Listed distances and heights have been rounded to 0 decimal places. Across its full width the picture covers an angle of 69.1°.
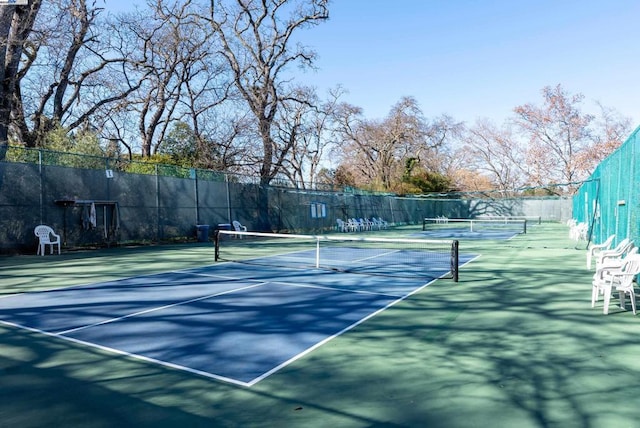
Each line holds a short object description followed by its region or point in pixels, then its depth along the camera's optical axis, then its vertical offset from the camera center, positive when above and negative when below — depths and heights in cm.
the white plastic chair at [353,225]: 2937 -46
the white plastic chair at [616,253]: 699 -62
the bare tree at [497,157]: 5638 +732
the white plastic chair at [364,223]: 3085 -41
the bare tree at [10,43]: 1611 +653
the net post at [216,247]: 1240 -73
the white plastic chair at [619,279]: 625 -91
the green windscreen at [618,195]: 800 +44
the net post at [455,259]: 896 -85
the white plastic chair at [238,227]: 2174 -36
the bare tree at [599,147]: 4421 +643
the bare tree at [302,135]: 4006 +775
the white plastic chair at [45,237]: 1395 -46
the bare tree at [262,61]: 3103 +1078
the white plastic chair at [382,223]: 3419 -45
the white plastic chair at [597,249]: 989 -77
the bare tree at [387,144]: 5141 +834
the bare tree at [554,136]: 4738 +807
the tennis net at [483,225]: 3195 -80
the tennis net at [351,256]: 1078 -116
